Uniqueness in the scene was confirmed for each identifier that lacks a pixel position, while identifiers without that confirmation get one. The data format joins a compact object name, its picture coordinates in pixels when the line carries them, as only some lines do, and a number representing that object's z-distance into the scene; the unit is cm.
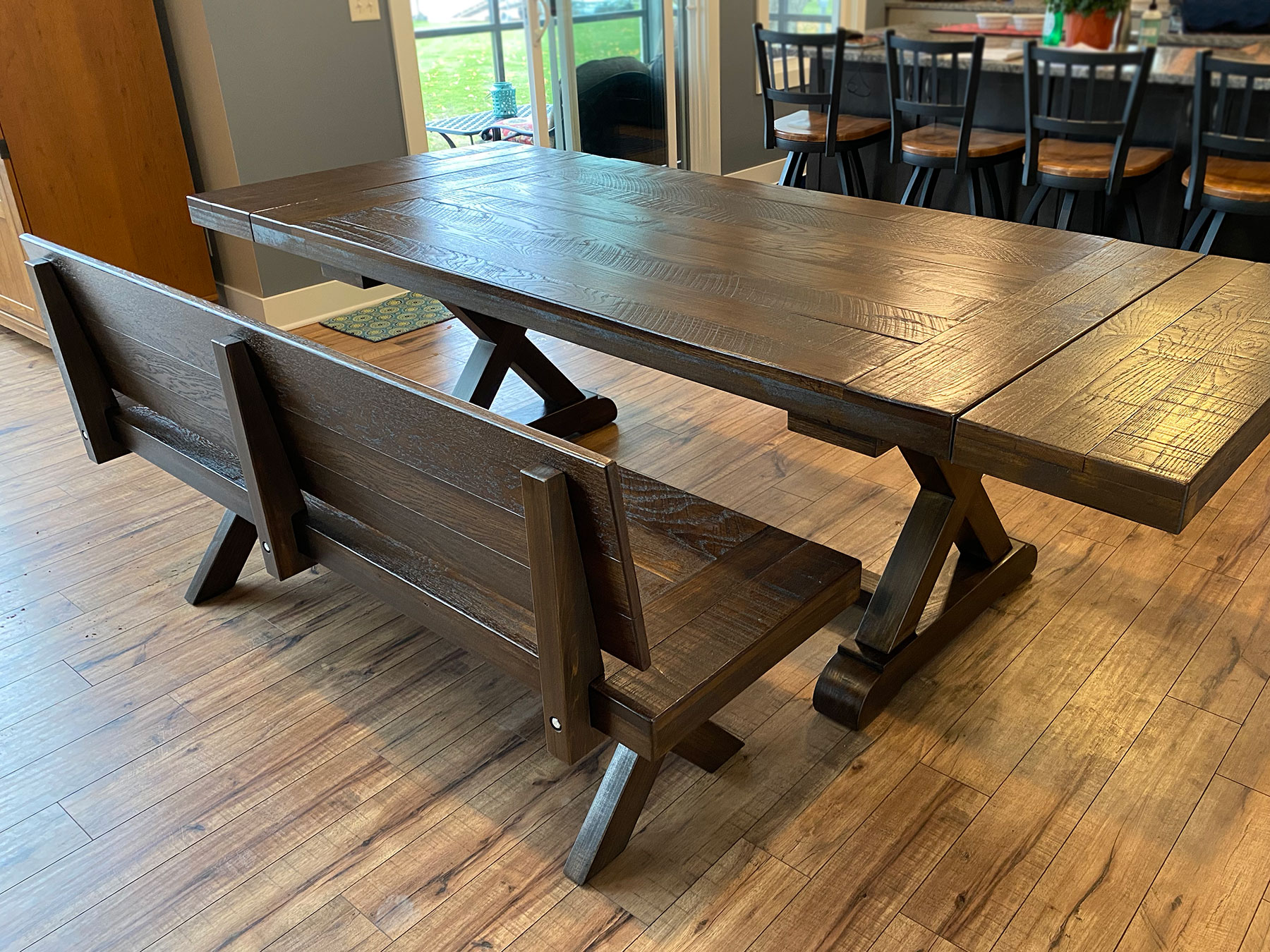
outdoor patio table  531
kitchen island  325
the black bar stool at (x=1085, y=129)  301
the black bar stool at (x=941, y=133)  333
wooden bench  115
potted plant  361
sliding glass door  446
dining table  123
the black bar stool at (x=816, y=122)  364
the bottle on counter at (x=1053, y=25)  378
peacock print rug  365
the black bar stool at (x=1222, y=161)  273
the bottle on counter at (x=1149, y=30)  423
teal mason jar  509
